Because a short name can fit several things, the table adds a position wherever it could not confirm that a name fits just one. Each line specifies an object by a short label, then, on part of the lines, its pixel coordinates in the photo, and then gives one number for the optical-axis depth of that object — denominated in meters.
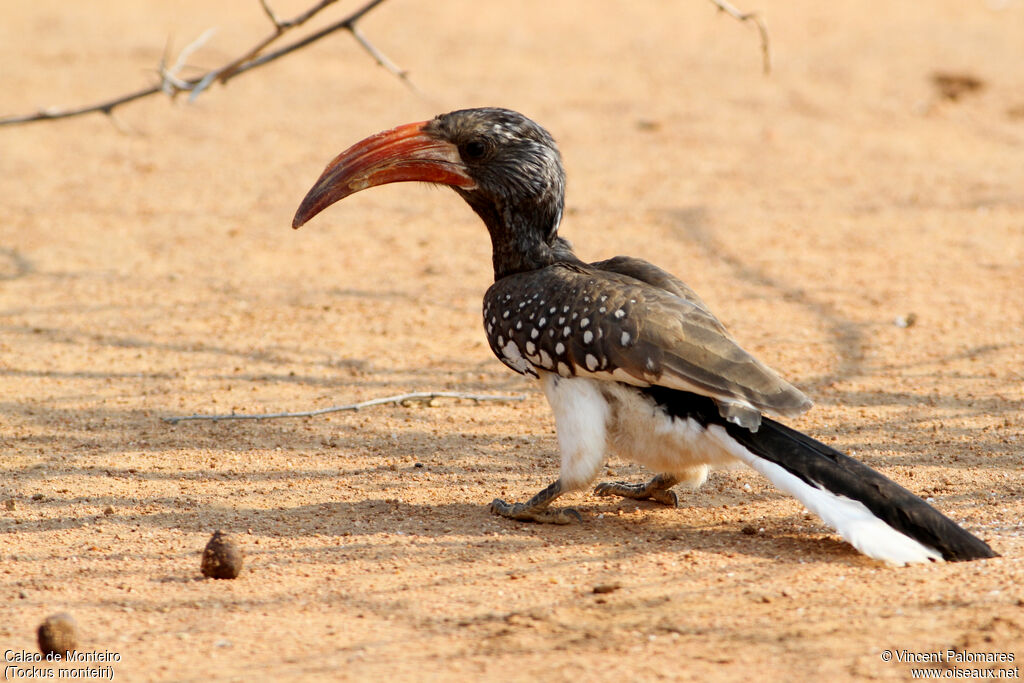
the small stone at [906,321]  12.57
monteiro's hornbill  7.30
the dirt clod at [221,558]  7.07
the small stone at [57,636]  6.07
